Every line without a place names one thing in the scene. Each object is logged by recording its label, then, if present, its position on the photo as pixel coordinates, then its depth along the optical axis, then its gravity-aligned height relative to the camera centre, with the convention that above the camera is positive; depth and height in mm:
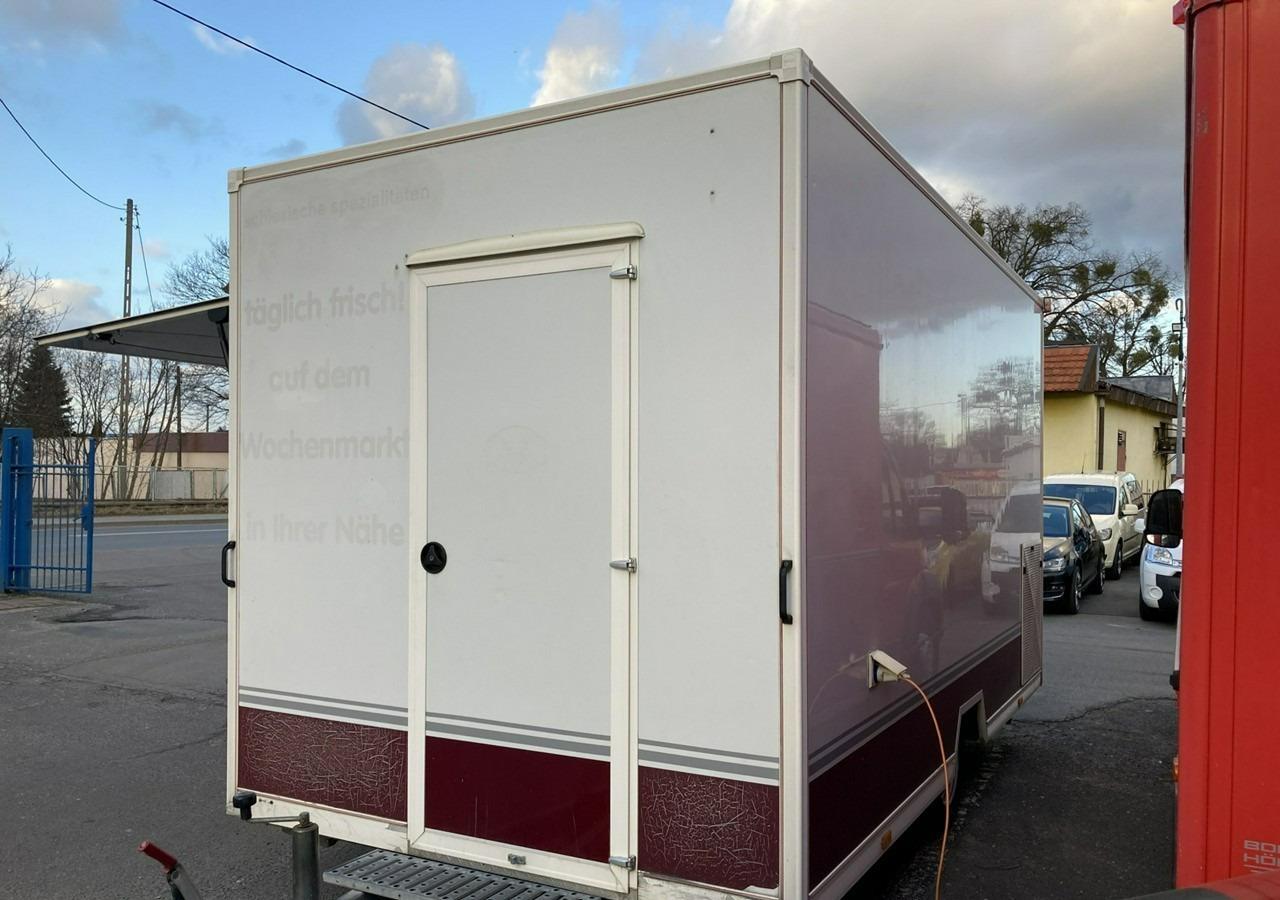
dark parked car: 12469 -1230
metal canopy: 5137 +693
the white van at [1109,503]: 16672 -715
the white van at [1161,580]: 11250 -1345
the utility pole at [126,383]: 33156 +2558
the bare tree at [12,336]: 32062 +3753
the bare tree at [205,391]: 41250 +2581
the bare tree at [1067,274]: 35250 +6670
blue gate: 12445 -800
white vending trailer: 2980 -115
